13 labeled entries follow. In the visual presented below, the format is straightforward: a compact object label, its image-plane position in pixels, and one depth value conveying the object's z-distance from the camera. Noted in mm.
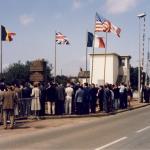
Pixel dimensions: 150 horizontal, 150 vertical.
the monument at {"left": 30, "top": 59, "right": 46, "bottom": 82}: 31234
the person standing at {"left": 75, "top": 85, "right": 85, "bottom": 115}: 28353
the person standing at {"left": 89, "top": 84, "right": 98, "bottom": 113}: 30016
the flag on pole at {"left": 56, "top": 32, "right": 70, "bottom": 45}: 43603
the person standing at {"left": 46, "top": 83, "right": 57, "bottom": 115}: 26625
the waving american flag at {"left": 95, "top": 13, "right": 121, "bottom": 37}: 39625
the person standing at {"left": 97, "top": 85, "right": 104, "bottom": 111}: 31661
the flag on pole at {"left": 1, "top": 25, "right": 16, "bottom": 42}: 37062
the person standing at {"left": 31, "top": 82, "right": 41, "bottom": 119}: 25125
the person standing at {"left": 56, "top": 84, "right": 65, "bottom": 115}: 27169
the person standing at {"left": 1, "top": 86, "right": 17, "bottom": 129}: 21078
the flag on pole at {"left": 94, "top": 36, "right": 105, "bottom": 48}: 40188
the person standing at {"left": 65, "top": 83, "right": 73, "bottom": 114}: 28016
